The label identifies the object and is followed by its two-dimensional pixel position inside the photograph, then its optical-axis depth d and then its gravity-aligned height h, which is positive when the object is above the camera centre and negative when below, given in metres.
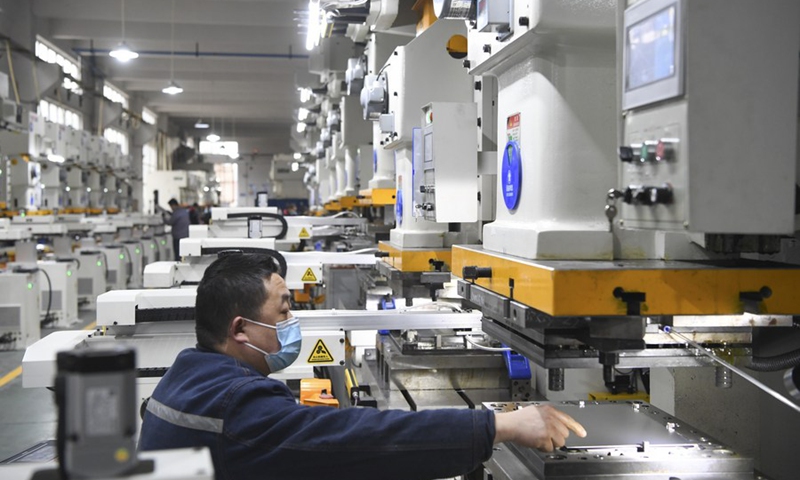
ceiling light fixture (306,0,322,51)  4.64 +1.17
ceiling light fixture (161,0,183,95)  14.43 +2.32
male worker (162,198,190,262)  14.41 -0.15
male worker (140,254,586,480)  1.85 -0.52
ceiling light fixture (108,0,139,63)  11.41 +2.35
